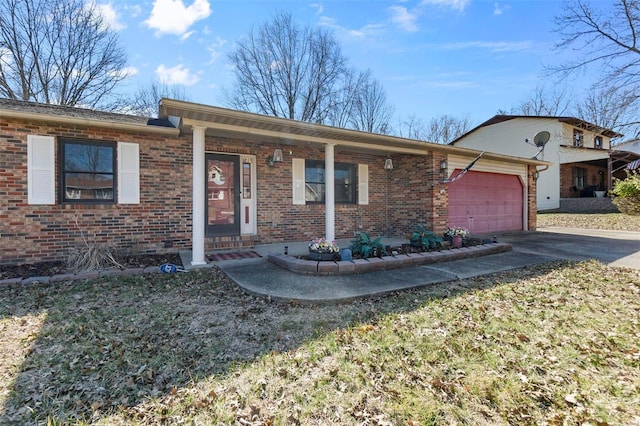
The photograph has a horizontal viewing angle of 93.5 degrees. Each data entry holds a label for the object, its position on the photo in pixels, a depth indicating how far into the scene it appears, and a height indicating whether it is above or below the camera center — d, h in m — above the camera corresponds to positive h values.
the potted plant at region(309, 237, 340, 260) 5.37 -0.69
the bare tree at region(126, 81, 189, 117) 19.00 +7.83
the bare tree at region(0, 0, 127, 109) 13.86 +7.98
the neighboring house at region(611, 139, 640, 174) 13.35 +3.34
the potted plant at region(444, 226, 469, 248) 6.93 -0.57
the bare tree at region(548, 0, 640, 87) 6.67 +4.07
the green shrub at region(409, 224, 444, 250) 6.48 -0.61
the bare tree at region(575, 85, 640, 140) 6.82 +2.46
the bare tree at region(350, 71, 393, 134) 21.50 +7.69
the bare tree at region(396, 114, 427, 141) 26.80 +7.73
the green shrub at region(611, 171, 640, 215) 12.80 +0.81
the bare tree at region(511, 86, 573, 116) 22.53 +9.01
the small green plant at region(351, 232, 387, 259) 5.69 -0.69
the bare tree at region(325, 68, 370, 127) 20.55 +8.03
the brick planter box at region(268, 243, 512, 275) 4.96 -0.88
